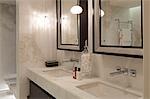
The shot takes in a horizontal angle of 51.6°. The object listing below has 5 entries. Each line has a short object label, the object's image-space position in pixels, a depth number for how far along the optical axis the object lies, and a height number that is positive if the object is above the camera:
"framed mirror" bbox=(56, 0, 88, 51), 1.78 +0.28
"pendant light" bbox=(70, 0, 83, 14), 1.82 +0.45
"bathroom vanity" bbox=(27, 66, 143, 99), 1.13 -0.34
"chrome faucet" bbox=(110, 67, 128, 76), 1.25 -0.20
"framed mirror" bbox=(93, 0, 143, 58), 1.17 +0.17
